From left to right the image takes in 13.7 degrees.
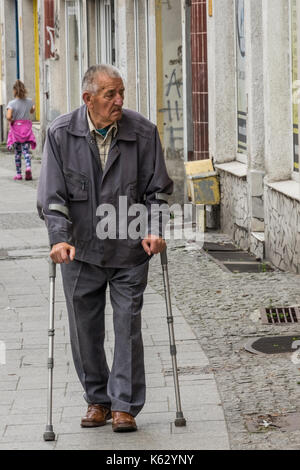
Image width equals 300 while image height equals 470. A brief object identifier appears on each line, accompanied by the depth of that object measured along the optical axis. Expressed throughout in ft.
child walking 72.08
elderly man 20.53
